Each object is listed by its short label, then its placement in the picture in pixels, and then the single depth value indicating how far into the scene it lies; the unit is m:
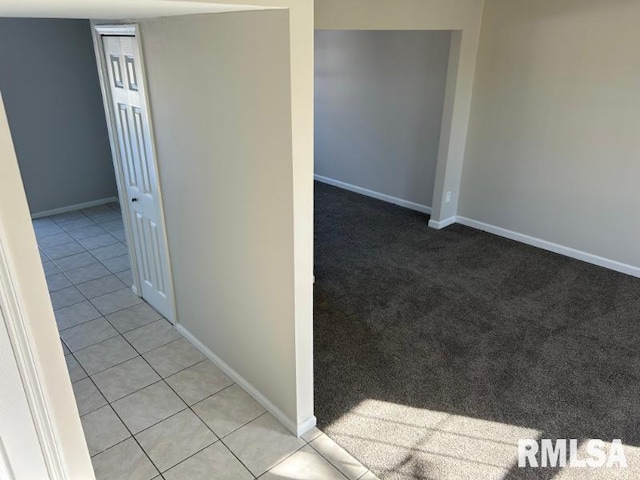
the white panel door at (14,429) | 1.41
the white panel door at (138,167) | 2.92
